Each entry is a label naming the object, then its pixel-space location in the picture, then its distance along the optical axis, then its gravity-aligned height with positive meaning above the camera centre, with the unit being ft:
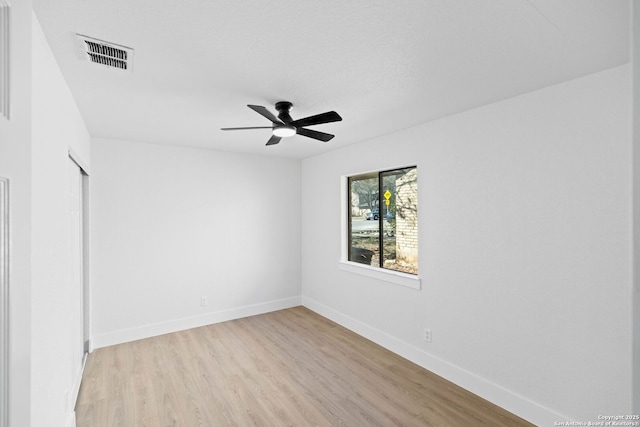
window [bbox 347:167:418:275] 11.83 -0.24
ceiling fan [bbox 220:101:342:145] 7.79 +2.36
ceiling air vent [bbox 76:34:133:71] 5.49 +2.98
